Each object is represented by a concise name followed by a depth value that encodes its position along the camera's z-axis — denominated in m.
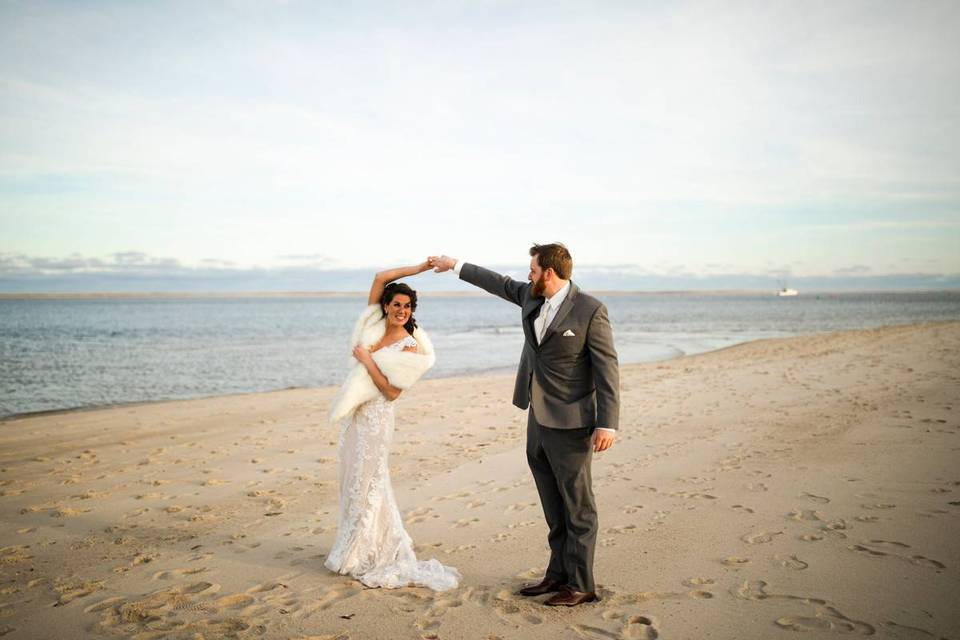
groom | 3.93
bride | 4.42
